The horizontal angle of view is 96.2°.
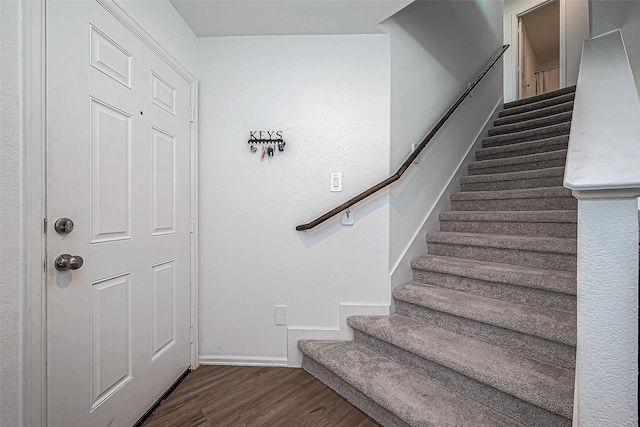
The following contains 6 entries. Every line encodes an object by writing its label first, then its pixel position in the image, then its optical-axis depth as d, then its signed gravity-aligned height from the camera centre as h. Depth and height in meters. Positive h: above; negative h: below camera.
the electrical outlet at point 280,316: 1.92 -0.70
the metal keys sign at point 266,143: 1.91 +0.45
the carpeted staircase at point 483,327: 1.16 -0.59
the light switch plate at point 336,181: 1.91 +0.20
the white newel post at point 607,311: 0.59 -0.21
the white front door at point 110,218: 1.01 -0.03
